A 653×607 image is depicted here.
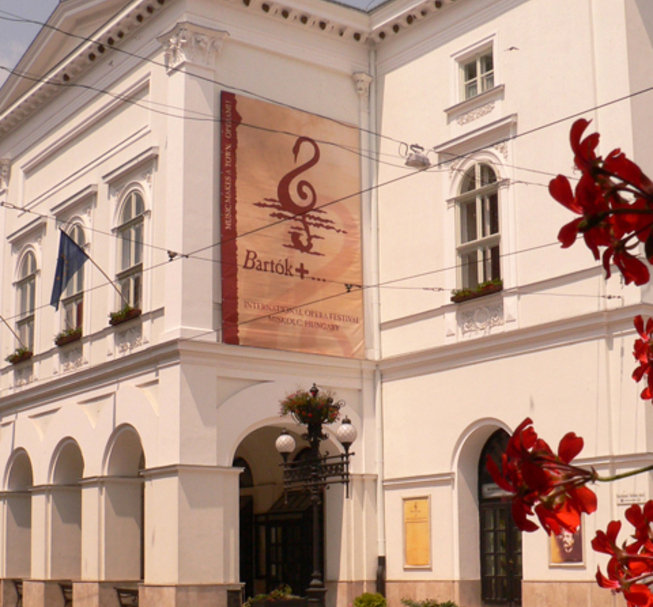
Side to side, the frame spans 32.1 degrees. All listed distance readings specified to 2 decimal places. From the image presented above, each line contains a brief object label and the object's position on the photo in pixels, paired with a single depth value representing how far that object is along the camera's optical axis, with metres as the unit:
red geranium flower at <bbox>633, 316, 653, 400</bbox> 2.44
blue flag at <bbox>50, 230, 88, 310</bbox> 23.17
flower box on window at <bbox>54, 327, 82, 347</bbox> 23.90
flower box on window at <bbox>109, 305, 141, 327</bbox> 21.56
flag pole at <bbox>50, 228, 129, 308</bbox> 22.20
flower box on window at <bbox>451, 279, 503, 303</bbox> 19.50
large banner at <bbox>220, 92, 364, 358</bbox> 21.02
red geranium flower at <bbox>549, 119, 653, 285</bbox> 2.10
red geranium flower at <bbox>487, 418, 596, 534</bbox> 2.26
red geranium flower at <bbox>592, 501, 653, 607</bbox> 2.50
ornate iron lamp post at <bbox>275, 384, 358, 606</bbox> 16.48
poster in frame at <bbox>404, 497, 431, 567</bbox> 20.66
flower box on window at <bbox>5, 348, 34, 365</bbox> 26.39
